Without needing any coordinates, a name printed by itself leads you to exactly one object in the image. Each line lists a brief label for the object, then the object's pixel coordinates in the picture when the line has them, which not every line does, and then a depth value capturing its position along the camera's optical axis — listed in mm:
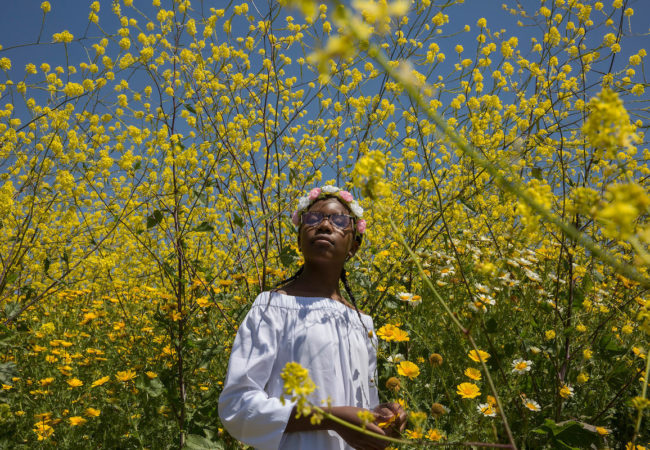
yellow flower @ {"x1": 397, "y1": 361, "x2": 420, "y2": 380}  1746
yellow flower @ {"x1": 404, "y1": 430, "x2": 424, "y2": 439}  1433
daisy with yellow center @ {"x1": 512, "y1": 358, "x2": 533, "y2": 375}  2064
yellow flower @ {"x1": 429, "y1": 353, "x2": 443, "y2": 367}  1867
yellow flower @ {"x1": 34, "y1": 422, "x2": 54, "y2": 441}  2383
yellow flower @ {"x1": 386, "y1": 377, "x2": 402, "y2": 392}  1639
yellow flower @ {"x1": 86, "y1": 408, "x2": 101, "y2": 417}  2489
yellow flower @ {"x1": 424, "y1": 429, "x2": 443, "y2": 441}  1589
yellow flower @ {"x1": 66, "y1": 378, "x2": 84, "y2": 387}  2740
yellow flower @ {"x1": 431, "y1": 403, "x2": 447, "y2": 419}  1703
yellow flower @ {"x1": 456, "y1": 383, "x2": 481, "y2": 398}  1857
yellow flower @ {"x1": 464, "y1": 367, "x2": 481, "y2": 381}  1903
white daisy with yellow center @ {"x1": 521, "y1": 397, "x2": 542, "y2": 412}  2073
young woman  1324
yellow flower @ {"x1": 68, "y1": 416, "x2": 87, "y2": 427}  2469
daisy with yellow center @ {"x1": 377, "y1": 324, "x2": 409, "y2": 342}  1881
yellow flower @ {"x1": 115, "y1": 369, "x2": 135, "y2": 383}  2567
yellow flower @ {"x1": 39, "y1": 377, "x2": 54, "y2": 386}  2705
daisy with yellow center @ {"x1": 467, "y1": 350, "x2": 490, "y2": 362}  1832
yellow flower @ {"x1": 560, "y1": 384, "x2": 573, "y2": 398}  2146
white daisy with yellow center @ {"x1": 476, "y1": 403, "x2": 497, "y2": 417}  1728
